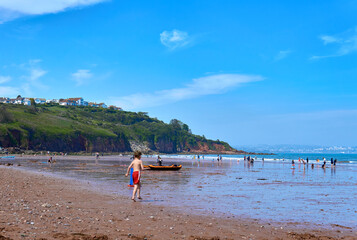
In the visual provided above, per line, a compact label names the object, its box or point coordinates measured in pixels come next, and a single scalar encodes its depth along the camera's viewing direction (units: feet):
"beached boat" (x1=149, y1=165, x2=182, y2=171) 135.74
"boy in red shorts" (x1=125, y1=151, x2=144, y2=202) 48.24
